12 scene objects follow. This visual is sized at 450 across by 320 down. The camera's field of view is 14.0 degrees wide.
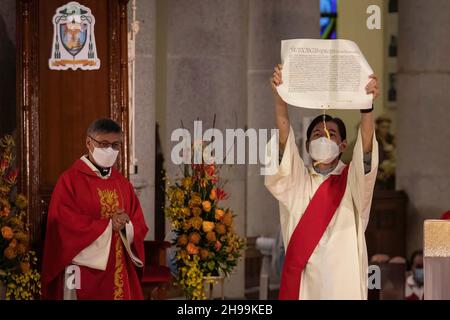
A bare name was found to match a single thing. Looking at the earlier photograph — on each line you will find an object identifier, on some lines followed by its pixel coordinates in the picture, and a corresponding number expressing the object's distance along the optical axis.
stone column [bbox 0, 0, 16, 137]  12.66
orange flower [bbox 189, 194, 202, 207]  11.97
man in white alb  10.40
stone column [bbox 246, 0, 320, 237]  14.18
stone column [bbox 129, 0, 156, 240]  13.29
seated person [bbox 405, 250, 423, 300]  14.28
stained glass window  16.46
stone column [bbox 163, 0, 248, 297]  13.76
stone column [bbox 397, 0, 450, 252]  14.96
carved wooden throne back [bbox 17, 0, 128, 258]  12.00
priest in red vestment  11.07
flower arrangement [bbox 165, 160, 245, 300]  11.93
